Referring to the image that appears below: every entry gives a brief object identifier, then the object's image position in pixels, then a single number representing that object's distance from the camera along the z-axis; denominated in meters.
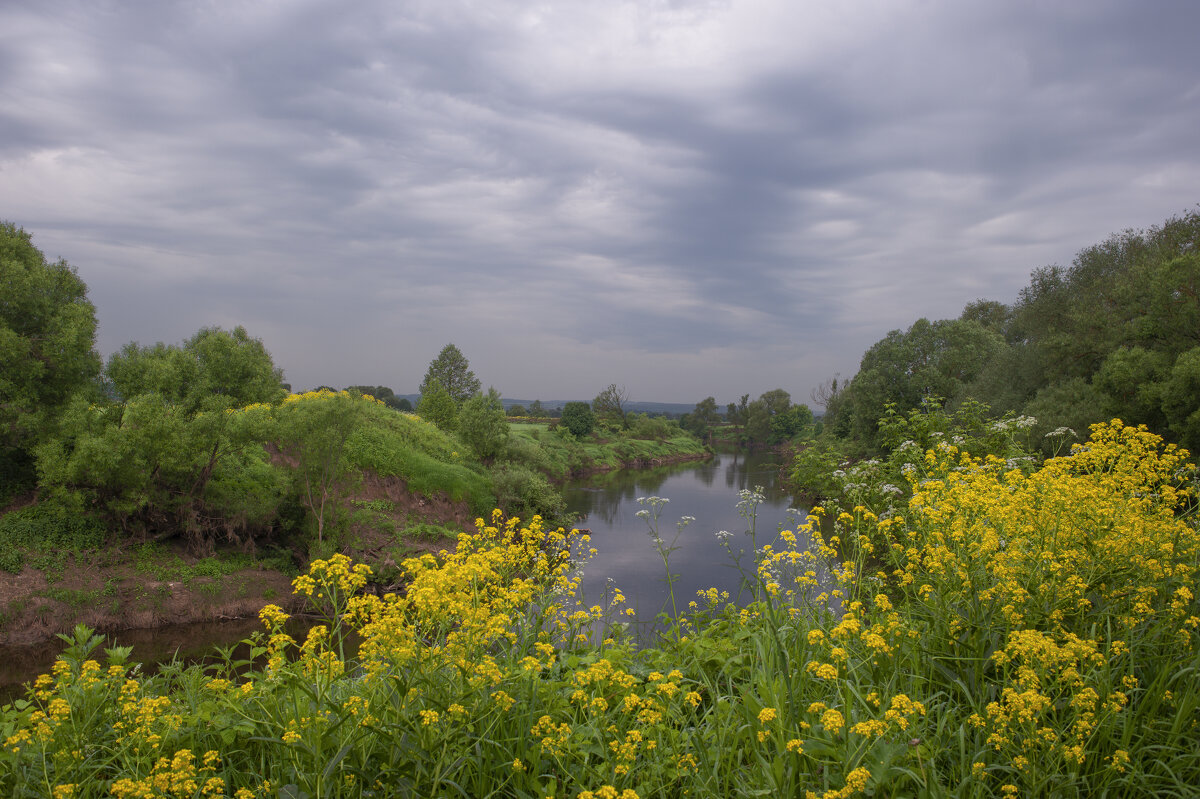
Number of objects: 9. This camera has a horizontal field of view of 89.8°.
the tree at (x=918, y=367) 36.97
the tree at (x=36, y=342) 15.68
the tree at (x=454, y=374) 45.38
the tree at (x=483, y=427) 32.66
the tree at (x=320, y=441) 17.59
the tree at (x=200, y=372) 16.98
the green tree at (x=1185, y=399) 14.32
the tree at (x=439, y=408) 36.58
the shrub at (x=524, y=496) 27.05
